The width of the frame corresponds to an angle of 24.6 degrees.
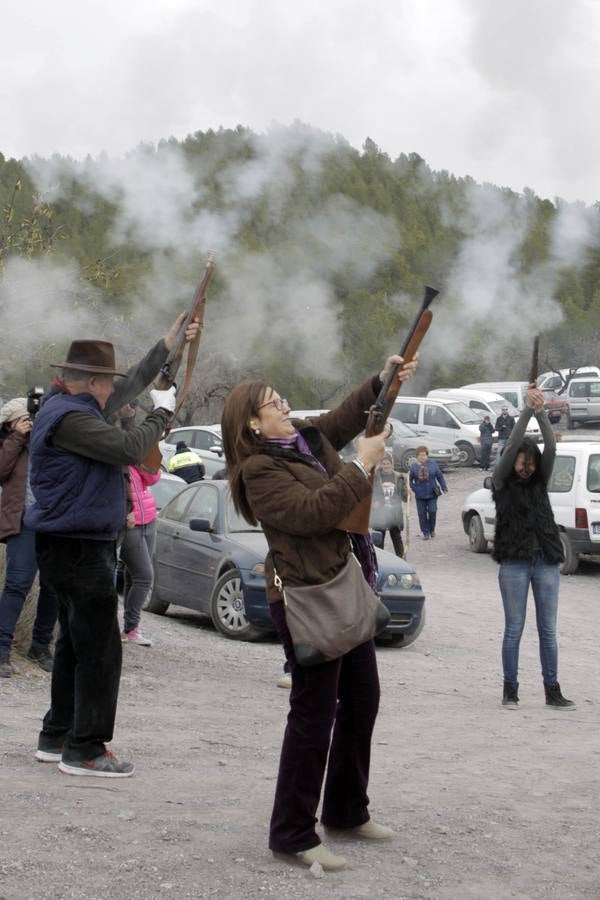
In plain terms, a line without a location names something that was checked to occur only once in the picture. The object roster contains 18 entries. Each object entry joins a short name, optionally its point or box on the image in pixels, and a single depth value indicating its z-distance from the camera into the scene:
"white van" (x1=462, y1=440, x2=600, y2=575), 19.02
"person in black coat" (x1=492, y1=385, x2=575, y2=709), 8.89
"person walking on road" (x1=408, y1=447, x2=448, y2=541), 22.95
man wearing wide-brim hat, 5.66
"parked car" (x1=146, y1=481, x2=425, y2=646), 12.02
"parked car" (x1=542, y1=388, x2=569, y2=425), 43.25
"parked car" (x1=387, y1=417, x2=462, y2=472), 32.97
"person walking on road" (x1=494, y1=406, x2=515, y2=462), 35.34
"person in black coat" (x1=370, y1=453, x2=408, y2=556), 19.36
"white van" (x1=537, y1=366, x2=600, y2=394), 46.72
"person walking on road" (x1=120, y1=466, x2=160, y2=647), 10.27
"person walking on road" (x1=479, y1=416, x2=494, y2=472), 34.38
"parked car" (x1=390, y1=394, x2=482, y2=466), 35.31
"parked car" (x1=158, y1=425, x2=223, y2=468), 30.78
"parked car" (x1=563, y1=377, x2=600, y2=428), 42.69
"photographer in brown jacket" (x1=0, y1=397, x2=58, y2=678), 8.09
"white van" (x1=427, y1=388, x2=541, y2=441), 39.19
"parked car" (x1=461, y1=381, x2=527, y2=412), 43.59
